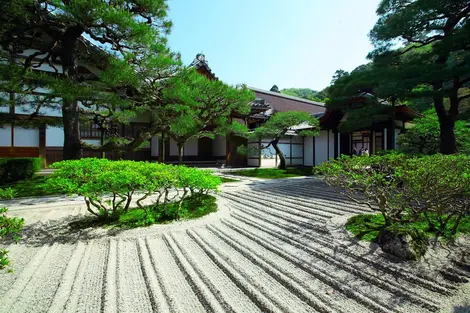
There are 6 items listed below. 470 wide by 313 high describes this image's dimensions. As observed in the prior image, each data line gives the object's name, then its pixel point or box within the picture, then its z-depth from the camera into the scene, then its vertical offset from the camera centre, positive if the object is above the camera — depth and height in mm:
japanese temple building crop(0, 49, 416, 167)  11320 +752
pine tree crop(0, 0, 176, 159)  5828 +3207
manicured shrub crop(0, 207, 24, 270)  1845 -532
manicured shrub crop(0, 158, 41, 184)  8023 -441
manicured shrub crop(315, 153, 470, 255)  3215 -452
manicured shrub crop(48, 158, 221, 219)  3967 -401
